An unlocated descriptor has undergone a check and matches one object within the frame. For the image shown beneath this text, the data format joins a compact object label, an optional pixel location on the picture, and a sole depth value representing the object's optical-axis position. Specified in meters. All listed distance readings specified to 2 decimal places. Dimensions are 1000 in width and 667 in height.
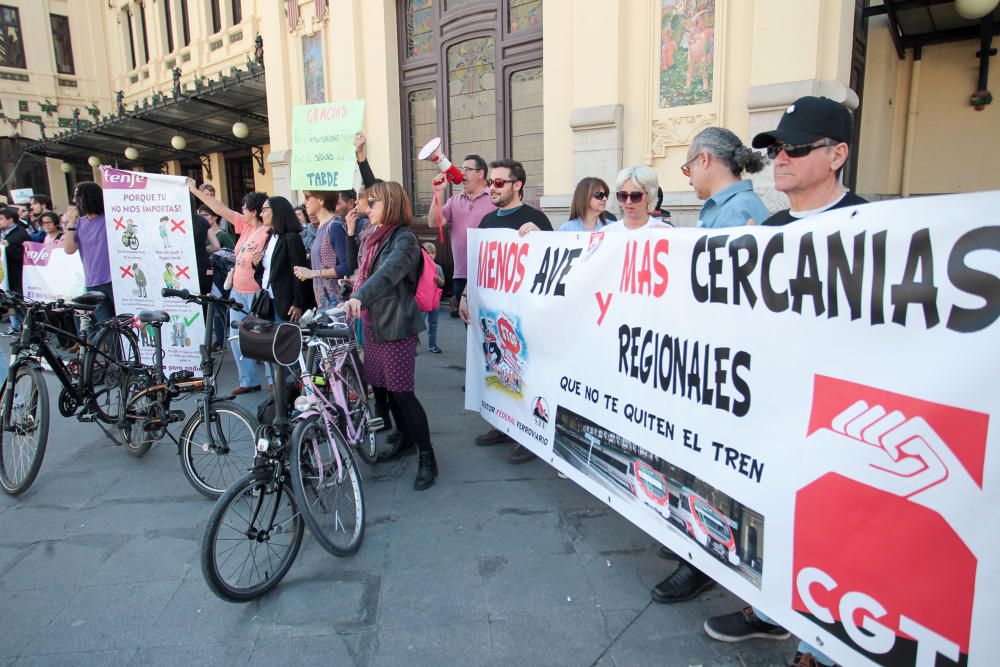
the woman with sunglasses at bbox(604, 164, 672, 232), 3.22
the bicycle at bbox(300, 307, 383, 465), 3.37
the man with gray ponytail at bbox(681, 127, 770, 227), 2.76
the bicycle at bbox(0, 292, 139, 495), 3.79
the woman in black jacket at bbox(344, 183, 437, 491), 3.57
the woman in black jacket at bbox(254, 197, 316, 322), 4.77
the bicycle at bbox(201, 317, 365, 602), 2.68
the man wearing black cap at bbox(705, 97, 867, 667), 2.21
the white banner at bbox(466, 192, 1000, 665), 1.49
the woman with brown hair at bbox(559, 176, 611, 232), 3.95
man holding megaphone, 5.17
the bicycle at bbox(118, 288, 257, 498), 3.56
